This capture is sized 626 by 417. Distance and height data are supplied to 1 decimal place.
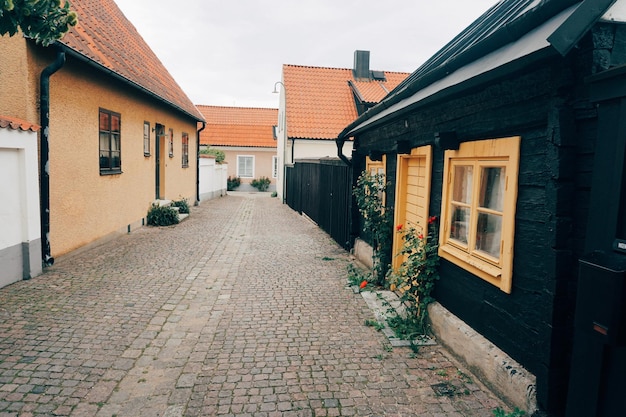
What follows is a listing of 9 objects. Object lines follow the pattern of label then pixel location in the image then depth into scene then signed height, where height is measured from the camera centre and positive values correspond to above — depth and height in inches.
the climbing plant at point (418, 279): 195.0 -48.1
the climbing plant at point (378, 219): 274.1 -29.8
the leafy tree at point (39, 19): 135.2 +45.8
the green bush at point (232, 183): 1222.1 -44.7
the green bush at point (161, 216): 511.8 -59.9
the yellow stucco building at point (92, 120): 282.2 +34.6
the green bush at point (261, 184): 1234.0 -45.0
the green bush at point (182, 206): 605.3 -56.1
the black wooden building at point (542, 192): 93.7 -4.6
